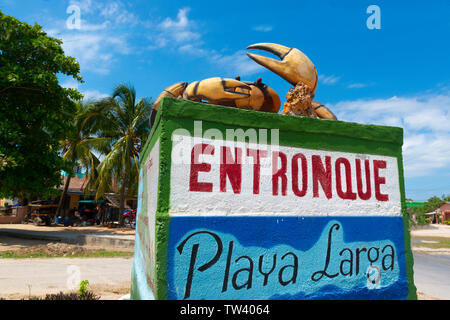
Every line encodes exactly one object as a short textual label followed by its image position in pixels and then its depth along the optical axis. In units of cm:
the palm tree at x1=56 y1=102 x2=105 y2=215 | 1952
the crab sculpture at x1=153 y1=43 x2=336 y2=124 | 398
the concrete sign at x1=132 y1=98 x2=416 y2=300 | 243
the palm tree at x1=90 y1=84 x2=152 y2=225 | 1892
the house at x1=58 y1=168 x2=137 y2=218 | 2647
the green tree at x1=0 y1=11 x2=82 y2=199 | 1223
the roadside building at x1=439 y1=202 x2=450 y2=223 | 5596
